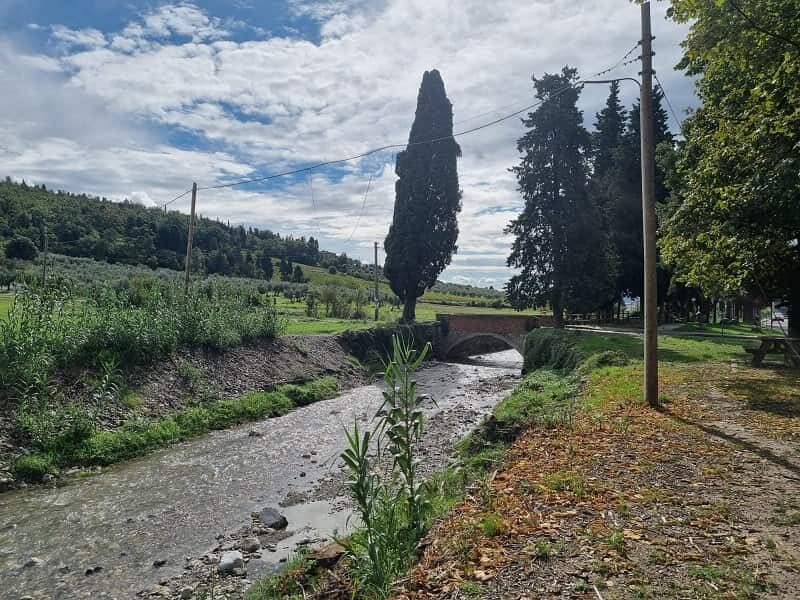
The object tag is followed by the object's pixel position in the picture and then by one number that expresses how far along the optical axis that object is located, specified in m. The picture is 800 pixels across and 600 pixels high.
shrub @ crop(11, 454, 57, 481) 10.44
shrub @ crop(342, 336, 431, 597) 4.68
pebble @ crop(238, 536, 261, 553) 7.56
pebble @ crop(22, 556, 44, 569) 7.09
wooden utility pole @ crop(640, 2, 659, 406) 8.76
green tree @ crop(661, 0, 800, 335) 8.22
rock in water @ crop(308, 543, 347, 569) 5.95
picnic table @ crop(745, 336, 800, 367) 13.83
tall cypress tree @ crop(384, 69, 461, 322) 33.47
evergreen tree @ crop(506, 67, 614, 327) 27.06
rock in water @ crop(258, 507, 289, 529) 8.42
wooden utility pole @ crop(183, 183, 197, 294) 20.18
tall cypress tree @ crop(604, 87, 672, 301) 32.59
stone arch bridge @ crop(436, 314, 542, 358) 32.36
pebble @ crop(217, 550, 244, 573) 6.93
